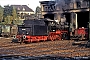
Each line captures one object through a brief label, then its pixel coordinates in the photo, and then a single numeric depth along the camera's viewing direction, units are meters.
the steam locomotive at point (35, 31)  22.99
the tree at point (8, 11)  83.24
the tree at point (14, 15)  72.86
